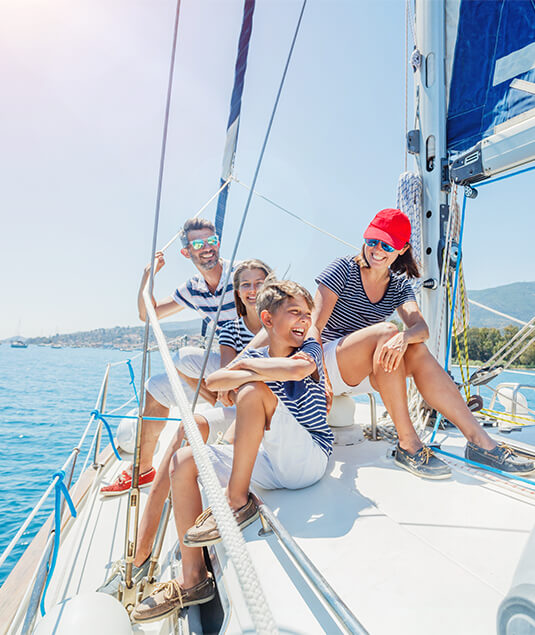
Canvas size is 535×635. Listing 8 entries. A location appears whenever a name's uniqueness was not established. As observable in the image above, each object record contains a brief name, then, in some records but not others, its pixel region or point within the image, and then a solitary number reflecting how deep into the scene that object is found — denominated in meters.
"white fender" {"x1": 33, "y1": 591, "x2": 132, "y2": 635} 0.93
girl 1.91
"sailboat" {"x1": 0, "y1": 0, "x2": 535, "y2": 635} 0.75
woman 1.52
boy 1.09
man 2.00
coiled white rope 2.22
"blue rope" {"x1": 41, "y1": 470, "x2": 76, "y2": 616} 1.17
